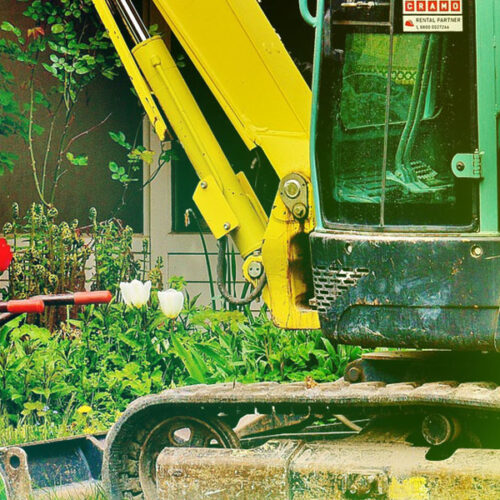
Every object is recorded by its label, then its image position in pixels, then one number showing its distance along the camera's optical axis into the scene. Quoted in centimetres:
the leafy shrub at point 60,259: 1365
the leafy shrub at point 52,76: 1467
